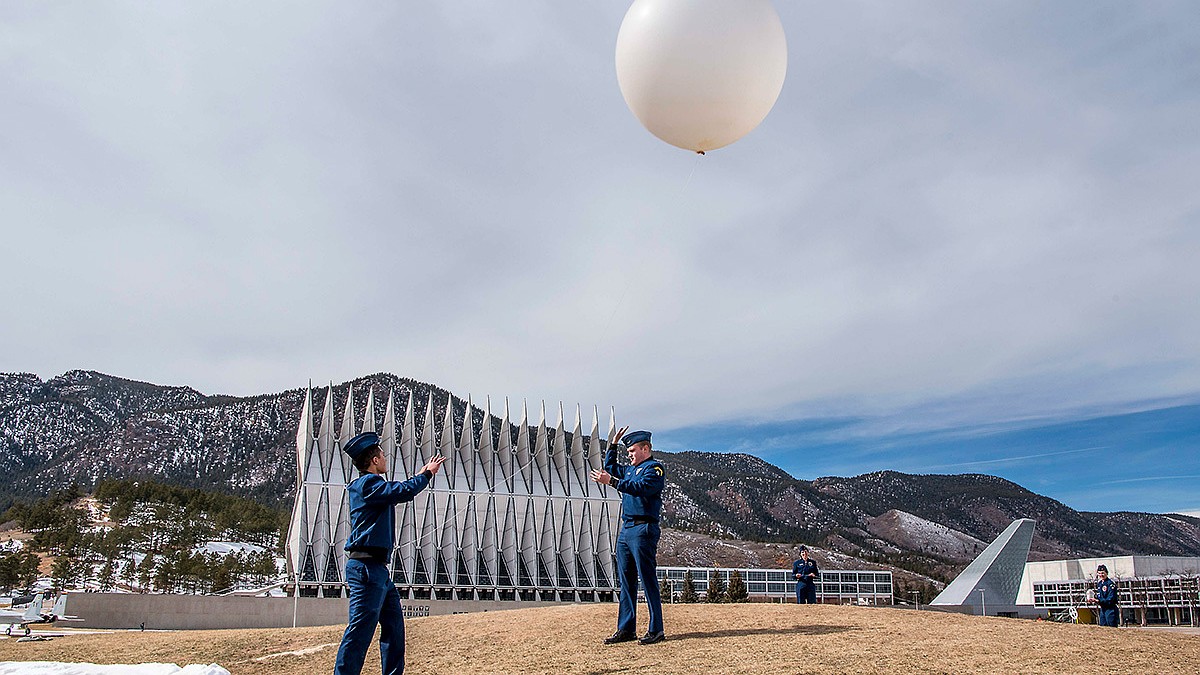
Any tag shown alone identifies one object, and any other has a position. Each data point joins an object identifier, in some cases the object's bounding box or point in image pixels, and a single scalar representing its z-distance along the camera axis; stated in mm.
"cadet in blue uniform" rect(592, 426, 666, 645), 8602
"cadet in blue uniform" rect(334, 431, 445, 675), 6391
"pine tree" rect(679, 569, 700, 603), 69312
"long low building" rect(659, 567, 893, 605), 117094
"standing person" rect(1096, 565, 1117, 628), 16266
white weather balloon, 9133
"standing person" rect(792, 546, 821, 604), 19219
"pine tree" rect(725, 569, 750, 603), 62675
